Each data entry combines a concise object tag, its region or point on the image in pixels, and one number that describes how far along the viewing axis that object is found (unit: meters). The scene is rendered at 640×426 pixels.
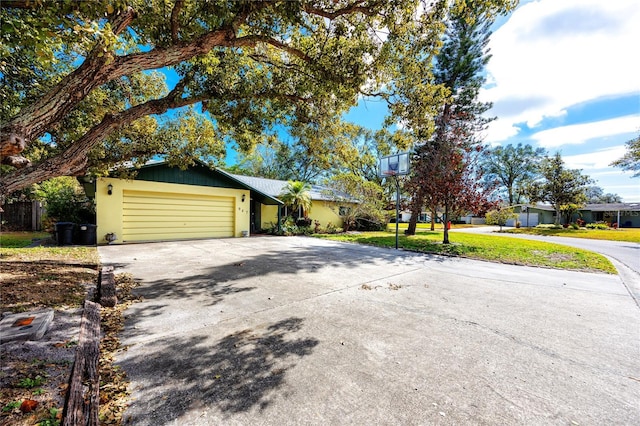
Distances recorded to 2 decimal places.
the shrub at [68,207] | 11.48
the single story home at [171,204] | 10.30
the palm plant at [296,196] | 15.80
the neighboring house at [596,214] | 31.72
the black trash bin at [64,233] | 9.56
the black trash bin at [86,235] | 9.94
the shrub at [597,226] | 26.03
